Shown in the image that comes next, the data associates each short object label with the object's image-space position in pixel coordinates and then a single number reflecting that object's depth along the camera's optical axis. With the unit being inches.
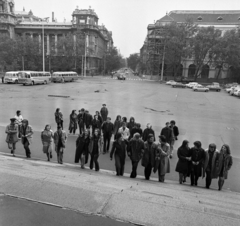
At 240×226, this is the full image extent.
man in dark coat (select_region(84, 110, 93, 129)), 439.5
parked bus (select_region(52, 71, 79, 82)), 1872.5
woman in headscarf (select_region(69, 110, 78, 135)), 451.2
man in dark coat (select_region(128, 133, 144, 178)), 260.2
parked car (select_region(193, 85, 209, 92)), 1574.8
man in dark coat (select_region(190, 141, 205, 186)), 241.8
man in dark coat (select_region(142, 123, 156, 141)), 331.2
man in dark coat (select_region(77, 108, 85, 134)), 443.8
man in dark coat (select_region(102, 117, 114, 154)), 365.4
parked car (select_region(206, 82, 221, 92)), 1675.7
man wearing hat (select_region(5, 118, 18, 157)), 321.1
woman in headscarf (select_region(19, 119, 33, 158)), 319.0
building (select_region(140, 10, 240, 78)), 2620.6
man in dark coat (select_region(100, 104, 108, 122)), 505.4
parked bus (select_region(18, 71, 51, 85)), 1521.4
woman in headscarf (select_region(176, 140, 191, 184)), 246.1
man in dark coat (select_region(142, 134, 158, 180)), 253.0
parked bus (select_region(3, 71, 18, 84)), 1599.4
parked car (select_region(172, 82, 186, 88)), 1852.2
